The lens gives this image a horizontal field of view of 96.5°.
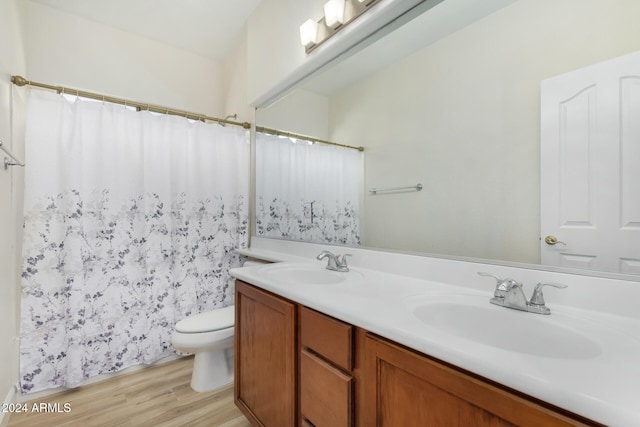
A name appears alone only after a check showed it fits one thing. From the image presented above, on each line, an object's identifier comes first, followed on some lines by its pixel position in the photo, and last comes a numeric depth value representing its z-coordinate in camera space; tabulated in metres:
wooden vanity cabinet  0.55
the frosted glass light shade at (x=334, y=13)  1.47
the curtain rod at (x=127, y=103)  1.62
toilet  1.70
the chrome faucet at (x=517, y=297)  0.80
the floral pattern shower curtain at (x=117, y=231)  1.68
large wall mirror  0.83
